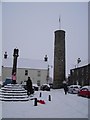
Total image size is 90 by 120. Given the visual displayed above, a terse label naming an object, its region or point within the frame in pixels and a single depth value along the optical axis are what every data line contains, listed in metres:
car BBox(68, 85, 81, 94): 15.78
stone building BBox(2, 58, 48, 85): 30.79
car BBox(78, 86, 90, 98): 12.29
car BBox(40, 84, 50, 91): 20.66
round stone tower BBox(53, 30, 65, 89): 26.15
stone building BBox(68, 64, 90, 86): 24.18
